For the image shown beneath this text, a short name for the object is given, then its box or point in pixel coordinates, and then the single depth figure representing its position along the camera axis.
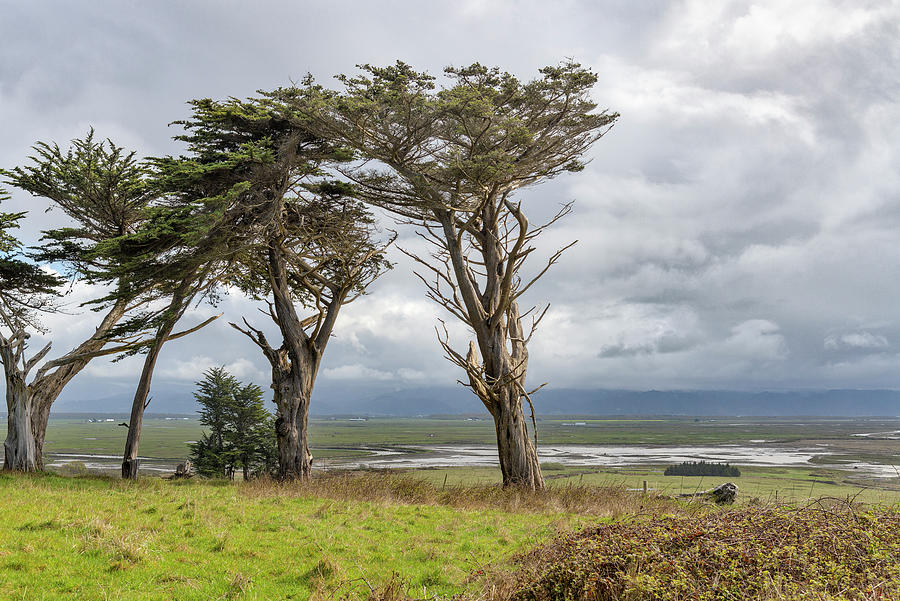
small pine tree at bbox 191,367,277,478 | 34.16
